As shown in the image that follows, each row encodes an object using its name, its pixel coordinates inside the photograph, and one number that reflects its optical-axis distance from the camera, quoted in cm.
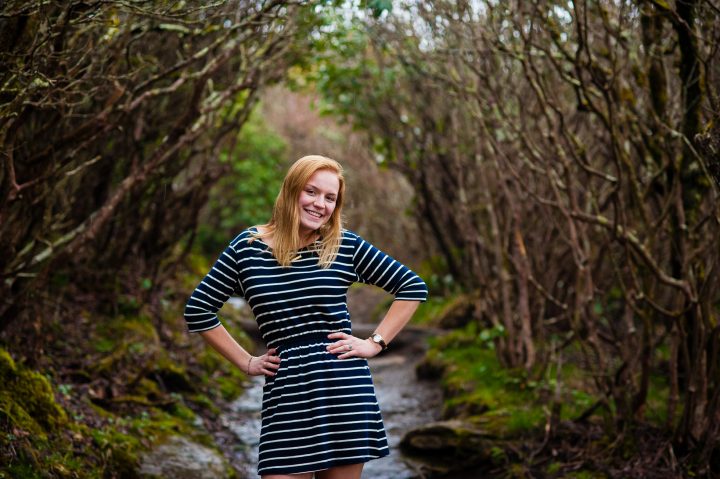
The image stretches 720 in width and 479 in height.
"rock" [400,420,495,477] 584
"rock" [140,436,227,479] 500
